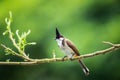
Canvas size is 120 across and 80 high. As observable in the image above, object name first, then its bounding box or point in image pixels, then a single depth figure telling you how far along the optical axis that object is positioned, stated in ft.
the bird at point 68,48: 24.47
